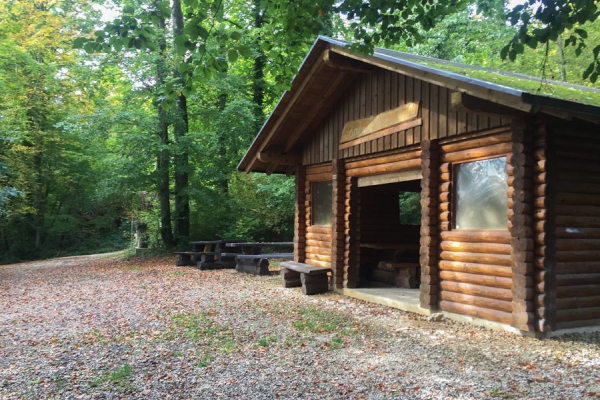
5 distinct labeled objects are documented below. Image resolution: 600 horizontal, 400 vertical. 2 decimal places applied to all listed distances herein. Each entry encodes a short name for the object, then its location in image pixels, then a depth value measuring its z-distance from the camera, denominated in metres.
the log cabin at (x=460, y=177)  6.48
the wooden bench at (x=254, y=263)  14.91
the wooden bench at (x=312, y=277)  10.88
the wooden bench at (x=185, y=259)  17.26
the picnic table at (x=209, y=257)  16.45
